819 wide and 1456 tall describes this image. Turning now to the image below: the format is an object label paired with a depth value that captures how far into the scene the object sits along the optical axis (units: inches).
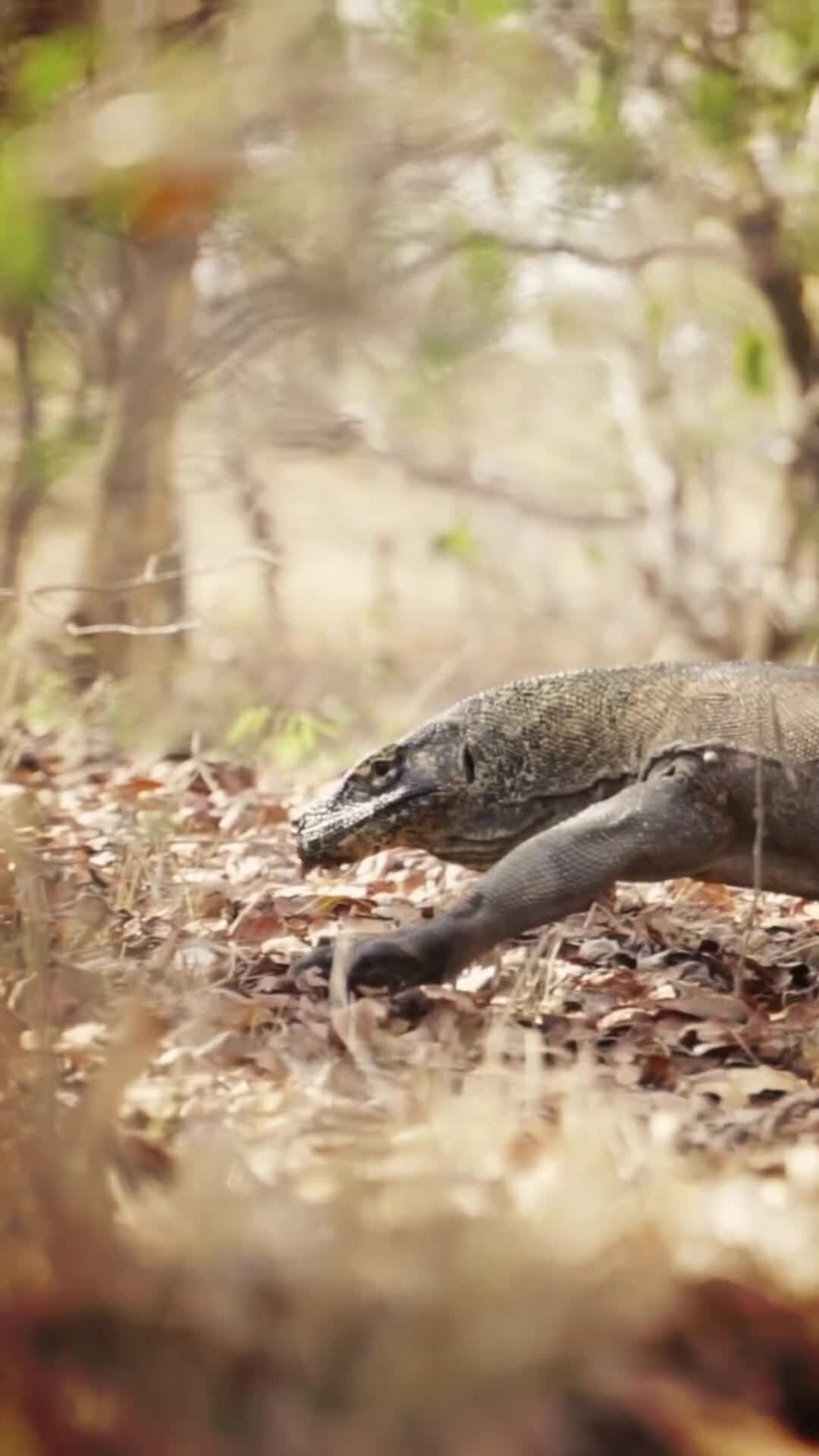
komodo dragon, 326.0
